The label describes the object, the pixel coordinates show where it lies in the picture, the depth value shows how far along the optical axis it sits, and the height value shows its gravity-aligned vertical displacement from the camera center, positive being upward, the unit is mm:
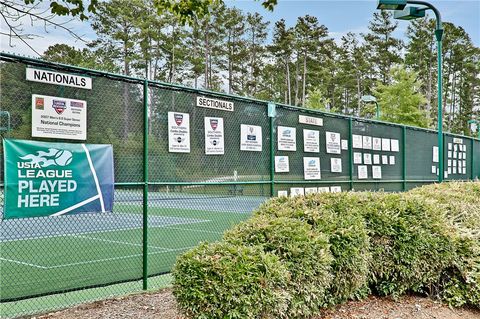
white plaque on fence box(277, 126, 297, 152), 8164 +546
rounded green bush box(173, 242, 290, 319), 3240 -844
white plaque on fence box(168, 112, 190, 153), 6227 +502
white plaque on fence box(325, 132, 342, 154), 9394 +537
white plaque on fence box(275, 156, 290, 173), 8047 +74
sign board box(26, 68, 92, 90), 4725 +982
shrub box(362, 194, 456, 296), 5004 -886
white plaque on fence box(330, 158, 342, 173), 9477 +64
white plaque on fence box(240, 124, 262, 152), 7418 +508
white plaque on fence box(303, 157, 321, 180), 8695 +2
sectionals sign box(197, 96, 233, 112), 6691 +985
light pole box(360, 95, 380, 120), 20484 +3184
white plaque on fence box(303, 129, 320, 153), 8750 +530
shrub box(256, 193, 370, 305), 4398 -635
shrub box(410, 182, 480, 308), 5103 -1008
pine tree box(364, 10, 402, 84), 53094 +14868
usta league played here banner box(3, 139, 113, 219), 4492 -101
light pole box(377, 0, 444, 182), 10586 +3824
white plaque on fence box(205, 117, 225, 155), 6777 +488
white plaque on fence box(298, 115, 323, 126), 8672 +942
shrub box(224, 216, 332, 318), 3789 -725
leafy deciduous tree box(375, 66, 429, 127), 30375 +4565
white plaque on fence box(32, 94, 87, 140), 4719 +551
